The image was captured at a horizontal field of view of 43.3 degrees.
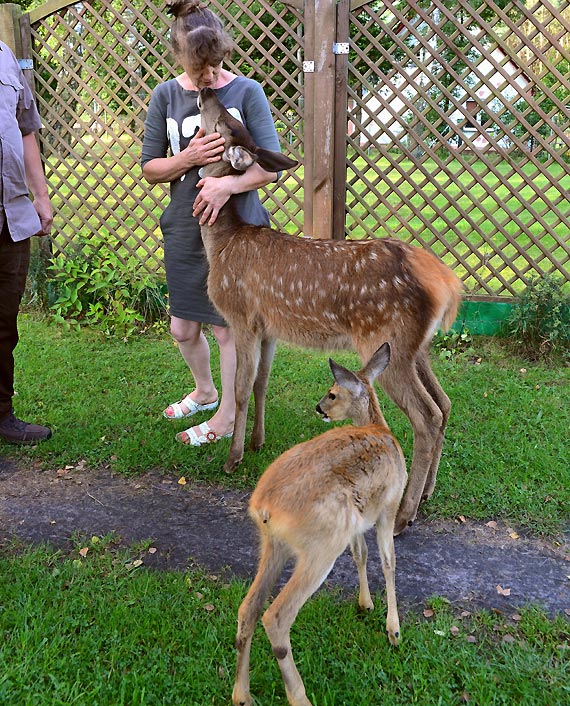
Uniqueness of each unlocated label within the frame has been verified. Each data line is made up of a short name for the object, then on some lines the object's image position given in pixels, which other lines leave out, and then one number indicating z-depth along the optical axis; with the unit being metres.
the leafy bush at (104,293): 6.41
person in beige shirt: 3.89
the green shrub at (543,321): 5.55
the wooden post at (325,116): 5.71
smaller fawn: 2.30
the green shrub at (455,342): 5.79
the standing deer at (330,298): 3.44
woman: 3.72
